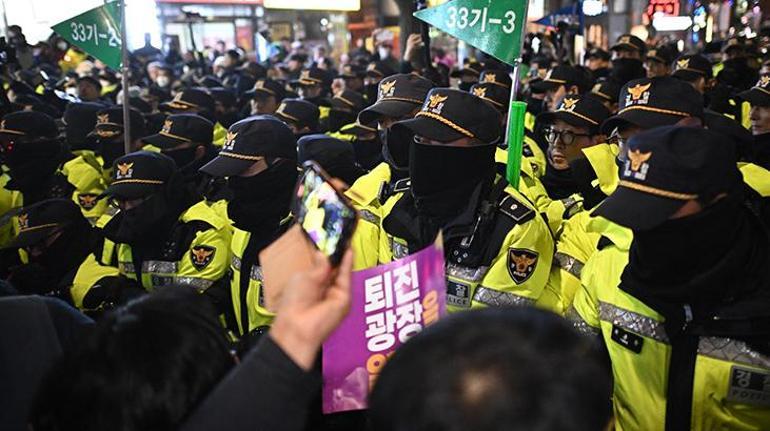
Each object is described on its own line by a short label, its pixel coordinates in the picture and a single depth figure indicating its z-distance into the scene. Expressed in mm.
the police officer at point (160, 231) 3643
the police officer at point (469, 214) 2752
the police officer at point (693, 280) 2037
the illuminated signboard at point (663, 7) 18812
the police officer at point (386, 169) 3287
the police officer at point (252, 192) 3402
